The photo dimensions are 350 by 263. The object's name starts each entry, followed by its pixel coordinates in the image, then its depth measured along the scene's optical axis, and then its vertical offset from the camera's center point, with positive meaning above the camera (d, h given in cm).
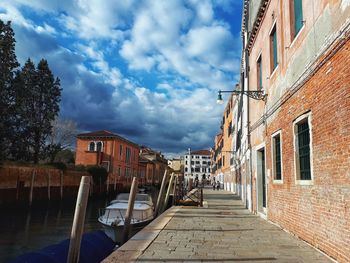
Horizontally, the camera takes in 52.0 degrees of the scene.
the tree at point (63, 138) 5004 +692
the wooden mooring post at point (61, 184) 3217 +23
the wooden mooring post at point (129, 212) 1109 -72
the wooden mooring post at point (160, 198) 1758 -44
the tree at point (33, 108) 3070 +730
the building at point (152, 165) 7248 +522
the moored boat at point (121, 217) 1351 -120
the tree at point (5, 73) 2650 +837
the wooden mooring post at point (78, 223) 656 -67
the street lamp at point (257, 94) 1228 +337
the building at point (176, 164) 10600 +760
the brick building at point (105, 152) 4733 +480
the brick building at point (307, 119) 571 +157
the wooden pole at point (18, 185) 2488 +3
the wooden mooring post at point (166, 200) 2074 -62
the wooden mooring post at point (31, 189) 2622 -27
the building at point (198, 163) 13550 +1068
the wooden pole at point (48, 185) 2942 +10
